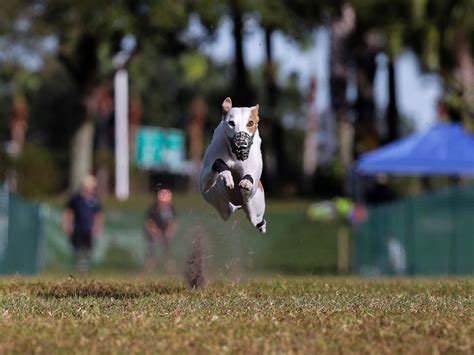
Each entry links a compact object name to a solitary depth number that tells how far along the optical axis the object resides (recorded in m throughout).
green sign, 73.88
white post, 60.22
